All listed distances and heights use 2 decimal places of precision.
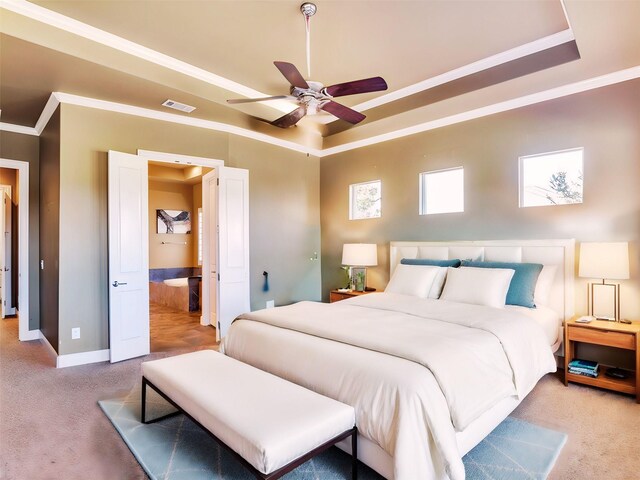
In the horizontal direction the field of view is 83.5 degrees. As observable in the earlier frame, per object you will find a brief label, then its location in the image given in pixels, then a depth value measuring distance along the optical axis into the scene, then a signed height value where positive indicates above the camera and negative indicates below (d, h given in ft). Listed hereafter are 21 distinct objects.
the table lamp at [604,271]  10.02 -1.02
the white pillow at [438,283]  12.67 -1.65
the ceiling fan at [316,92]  8.92 +3.90
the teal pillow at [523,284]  11.16 -1.52
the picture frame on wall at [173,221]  26.81 +1.47
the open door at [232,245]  15.52 -0.25
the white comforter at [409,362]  5.68 -2.49
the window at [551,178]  12.09 +2.01
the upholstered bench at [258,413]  5.22 -2.88
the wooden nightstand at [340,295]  16.65 -2.67
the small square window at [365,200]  18.08 +1.99
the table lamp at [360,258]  16.89 -0.94
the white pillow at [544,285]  11.70 -1.61
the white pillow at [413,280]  12.78 -1.58
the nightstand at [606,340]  9.50 -2.91
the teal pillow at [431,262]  13.52 -0.98
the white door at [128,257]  12.92 -0.59
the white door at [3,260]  19.86 -0.99
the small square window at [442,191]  15.05 +2.00
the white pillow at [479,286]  10.95 -1.57
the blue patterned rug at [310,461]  6.63 -4.37
